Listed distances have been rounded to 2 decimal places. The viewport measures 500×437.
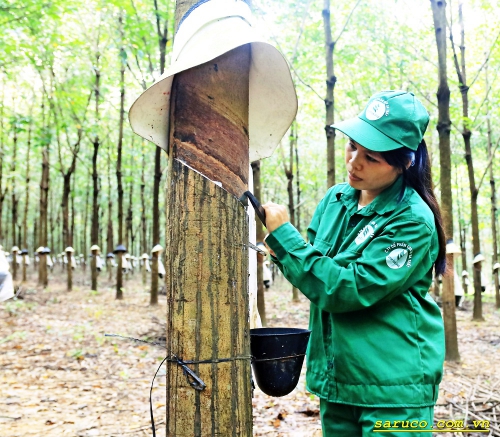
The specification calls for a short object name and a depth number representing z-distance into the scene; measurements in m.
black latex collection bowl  1.49
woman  1.41
